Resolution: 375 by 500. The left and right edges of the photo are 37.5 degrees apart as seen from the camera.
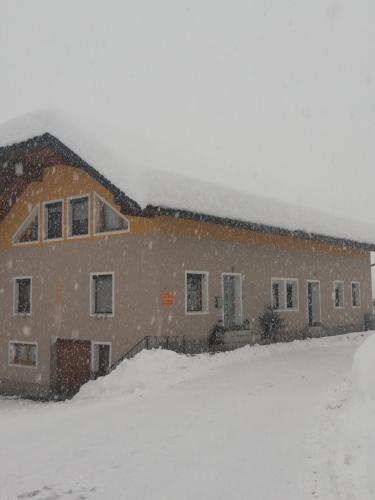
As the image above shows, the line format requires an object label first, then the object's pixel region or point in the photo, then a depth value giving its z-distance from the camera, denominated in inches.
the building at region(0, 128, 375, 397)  600.8
